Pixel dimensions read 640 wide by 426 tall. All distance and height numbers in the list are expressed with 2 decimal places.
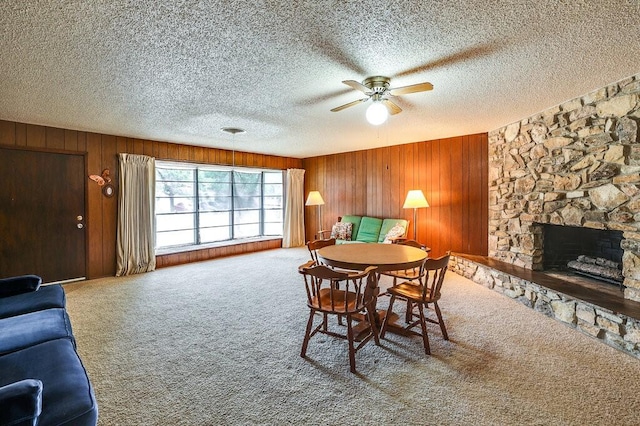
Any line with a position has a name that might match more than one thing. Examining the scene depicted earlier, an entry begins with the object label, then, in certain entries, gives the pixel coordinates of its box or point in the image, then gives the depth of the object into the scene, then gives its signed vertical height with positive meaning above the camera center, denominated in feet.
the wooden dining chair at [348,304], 7.33 -2.53
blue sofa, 3.64 -2.51
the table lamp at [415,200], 16.62 +0.53
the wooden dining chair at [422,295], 8.09 -2.50
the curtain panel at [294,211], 24.44 -0.11
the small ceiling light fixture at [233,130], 15.05 +4.12
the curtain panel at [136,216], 16.26 -0.33
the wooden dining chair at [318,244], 11.59 -1.38
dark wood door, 13.41 -0.20
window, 19.21 +0.45
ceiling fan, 8.09 +3.35
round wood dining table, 8.38 -1.45
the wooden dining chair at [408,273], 9.61 -2.32
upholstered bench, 18.40 -1.32
